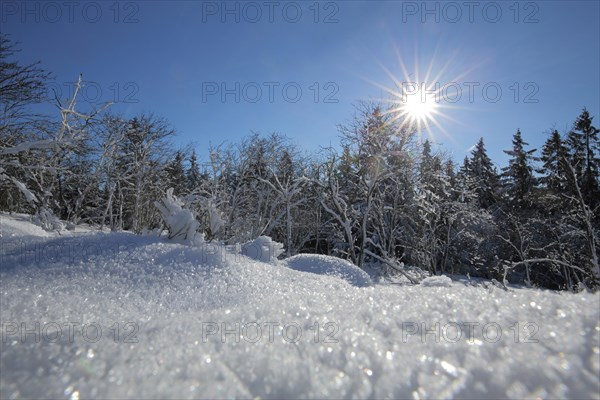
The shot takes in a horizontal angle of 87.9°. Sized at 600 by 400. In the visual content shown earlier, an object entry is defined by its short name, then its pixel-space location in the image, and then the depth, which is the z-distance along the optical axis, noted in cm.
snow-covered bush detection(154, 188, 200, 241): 493
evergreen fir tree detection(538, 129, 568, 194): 1508
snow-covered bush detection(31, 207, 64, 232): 921
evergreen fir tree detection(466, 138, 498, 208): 2859
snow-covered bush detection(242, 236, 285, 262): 600
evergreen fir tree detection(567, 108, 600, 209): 2158
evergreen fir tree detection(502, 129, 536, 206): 2615
